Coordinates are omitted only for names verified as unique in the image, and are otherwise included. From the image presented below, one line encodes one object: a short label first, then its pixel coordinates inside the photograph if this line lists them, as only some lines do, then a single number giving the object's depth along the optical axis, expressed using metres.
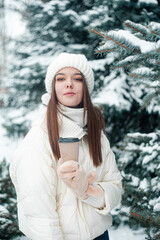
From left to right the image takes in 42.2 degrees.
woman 1.31
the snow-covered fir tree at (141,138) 1.28
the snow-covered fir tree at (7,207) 2.80
